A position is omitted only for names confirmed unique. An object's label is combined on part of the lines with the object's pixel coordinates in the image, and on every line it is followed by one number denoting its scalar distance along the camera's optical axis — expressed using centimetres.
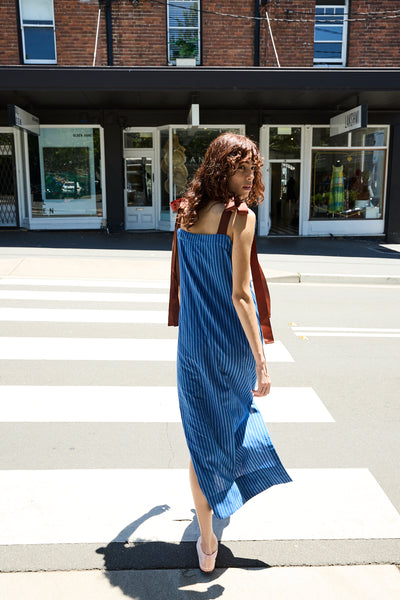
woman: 244
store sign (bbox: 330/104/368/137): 1355
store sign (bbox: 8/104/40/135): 1336
